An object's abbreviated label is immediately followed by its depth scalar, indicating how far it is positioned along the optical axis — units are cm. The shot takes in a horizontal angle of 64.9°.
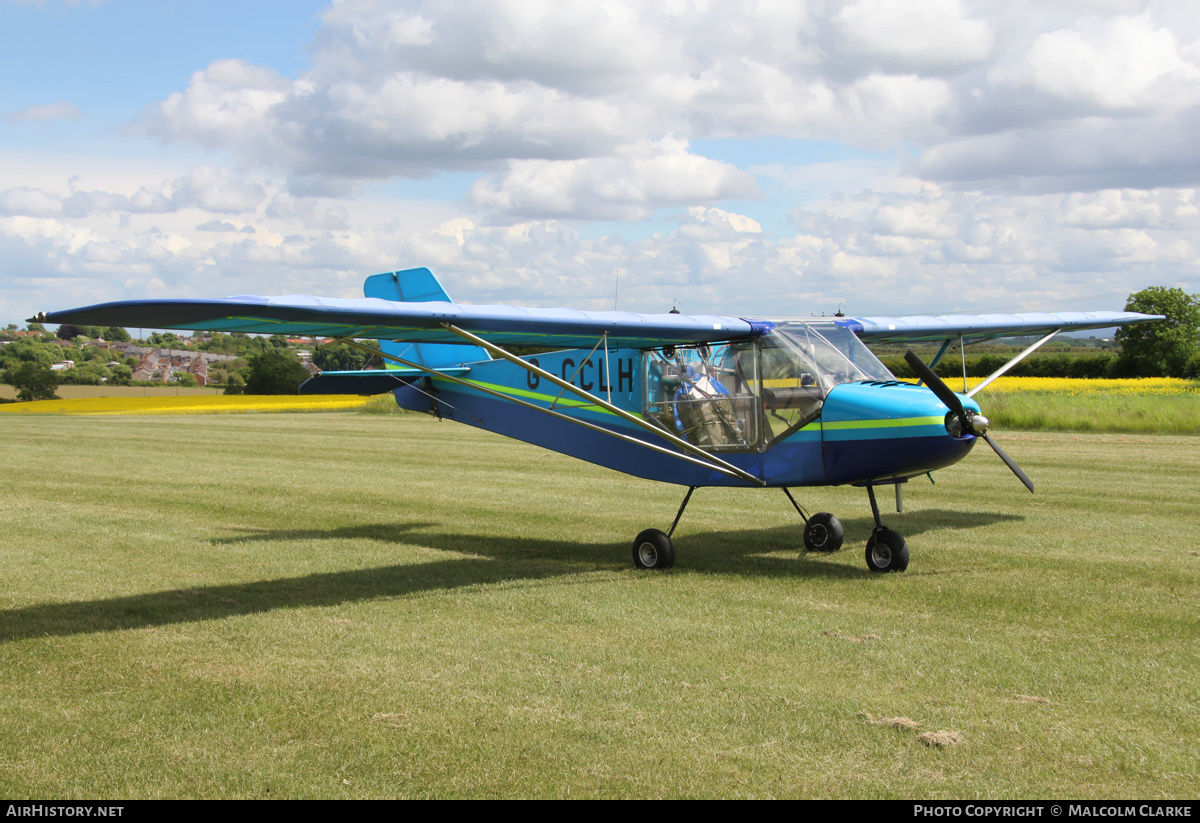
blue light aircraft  777
